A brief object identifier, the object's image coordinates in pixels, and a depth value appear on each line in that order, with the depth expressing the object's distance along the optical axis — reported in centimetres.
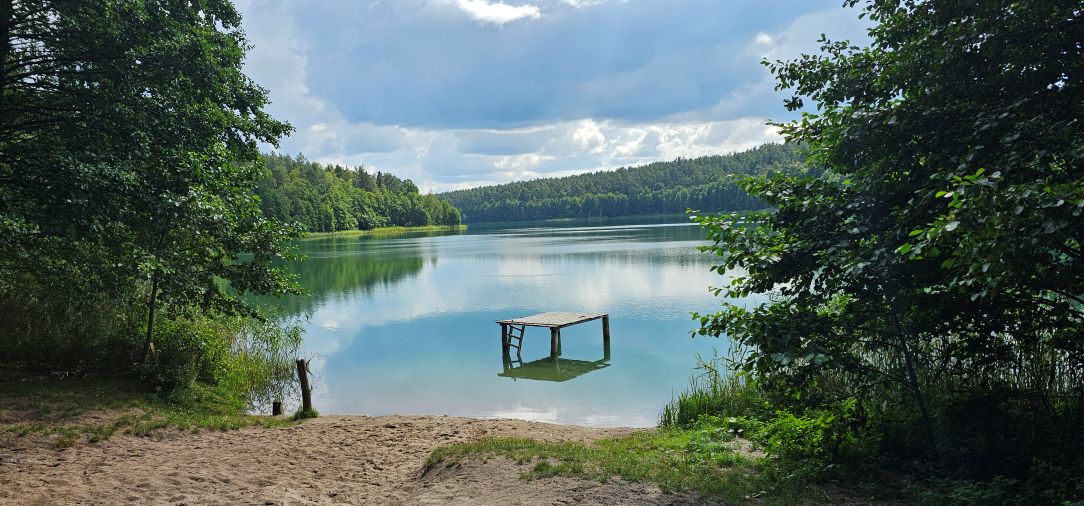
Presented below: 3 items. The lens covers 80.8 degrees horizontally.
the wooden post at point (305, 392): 1166
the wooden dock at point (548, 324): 1934
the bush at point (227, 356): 1210
